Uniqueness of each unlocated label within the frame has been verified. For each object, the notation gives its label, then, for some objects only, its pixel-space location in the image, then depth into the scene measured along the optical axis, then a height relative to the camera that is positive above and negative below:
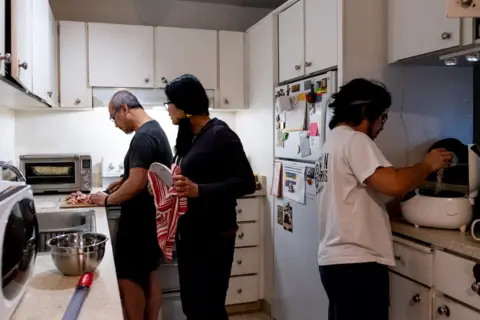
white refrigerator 2.40 -0.31
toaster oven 3.05 -0.15
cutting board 2.54 -0.31
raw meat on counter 2.61 -0.29
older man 2.33 -0.37
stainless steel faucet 2.00 -0.10
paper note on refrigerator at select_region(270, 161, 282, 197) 2.90 -0.20
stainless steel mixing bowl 1.30 -0.31
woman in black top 1.98 -0.26
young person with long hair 1.70 -0.20
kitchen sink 2.38 -0.36
